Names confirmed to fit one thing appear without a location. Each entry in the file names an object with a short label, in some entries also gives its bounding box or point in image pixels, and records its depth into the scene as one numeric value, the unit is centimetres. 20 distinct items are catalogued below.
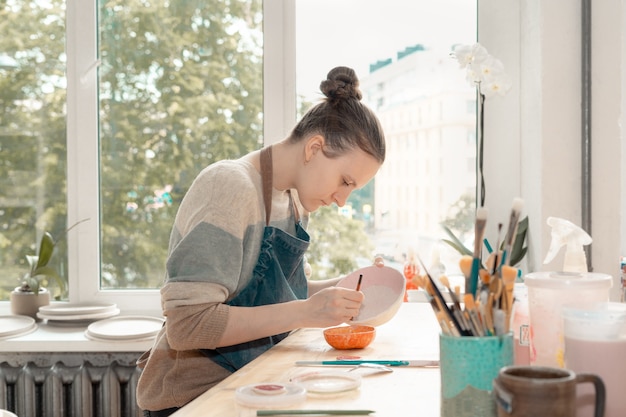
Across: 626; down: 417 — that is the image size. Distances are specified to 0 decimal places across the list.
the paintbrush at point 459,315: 89
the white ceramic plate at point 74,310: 262
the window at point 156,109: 278
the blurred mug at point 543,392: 75
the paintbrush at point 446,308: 89
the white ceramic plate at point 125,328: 247
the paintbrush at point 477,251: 86
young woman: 140
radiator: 258
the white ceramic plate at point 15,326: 250
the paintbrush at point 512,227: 86
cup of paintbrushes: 88
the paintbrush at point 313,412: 100
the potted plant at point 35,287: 270
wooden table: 105
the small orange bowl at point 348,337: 148
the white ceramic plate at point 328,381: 111
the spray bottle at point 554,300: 100
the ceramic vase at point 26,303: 270
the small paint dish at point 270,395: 104
